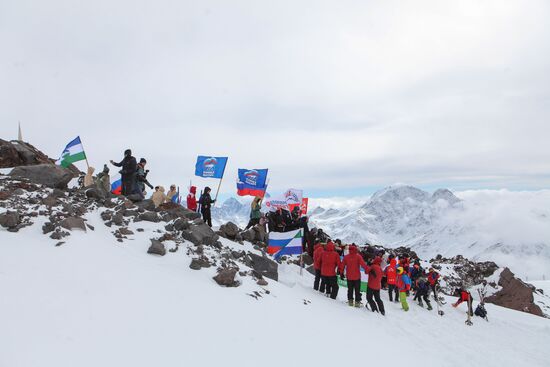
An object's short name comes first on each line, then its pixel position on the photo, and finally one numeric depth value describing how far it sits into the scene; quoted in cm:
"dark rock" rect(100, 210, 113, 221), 1290
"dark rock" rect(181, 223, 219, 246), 1293
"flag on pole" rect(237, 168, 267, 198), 2197
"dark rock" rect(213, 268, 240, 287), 1080
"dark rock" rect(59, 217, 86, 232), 1062
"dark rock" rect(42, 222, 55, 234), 1008
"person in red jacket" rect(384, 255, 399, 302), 1822
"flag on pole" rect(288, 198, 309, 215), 2476
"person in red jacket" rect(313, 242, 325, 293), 1541
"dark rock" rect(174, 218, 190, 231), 1348
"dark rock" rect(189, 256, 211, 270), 1122
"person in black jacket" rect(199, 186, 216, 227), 1991
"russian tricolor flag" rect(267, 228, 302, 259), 1631
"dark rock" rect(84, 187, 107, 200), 1480
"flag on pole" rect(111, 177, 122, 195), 1970
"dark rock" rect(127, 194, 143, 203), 1591
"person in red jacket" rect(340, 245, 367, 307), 1457
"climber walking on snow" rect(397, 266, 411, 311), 1680
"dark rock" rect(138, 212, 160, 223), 1358
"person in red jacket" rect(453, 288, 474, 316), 1890
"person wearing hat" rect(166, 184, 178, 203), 1904
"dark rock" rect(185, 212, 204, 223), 1619
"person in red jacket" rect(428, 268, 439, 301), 1992
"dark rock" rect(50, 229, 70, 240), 981
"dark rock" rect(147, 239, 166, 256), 1141
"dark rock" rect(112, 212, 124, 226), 1269
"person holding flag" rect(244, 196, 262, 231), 2177
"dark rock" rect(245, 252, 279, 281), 1407
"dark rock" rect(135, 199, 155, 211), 1494
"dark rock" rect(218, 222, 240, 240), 1721
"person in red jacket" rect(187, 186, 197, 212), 2273
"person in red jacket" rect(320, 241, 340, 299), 1479
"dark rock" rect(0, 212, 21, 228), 990
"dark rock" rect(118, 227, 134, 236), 1217
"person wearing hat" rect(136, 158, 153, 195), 1754
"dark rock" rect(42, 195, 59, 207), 1190
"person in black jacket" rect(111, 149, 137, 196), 1633
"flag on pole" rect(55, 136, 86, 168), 1770
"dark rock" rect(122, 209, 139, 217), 1364
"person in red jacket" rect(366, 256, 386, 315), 1470
